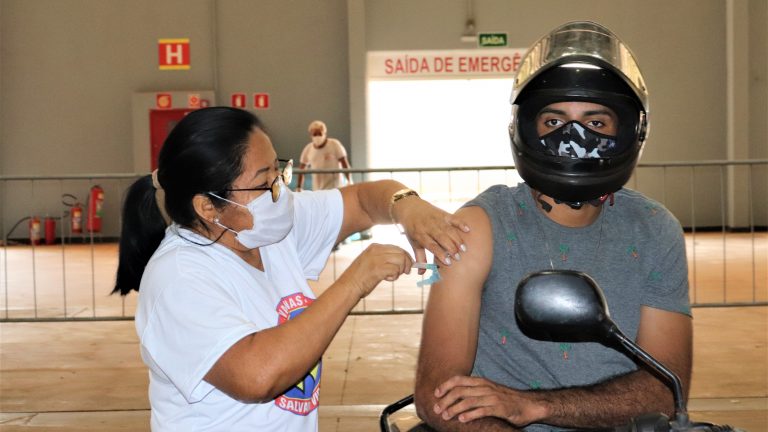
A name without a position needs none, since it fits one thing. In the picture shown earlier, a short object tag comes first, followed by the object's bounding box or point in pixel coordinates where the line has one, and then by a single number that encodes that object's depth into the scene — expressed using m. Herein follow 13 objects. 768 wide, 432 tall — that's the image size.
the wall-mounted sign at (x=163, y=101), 14.46
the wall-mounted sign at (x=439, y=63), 14.66
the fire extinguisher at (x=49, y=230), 14.64
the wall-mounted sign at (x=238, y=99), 14.73
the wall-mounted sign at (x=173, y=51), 14.86
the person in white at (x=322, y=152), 12.64
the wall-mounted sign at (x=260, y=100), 14.78
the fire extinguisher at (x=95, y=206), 13.97
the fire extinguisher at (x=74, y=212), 14.31
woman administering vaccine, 1.84
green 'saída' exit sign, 14.62
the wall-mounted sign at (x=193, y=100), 14.41
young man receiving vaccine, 1.95
